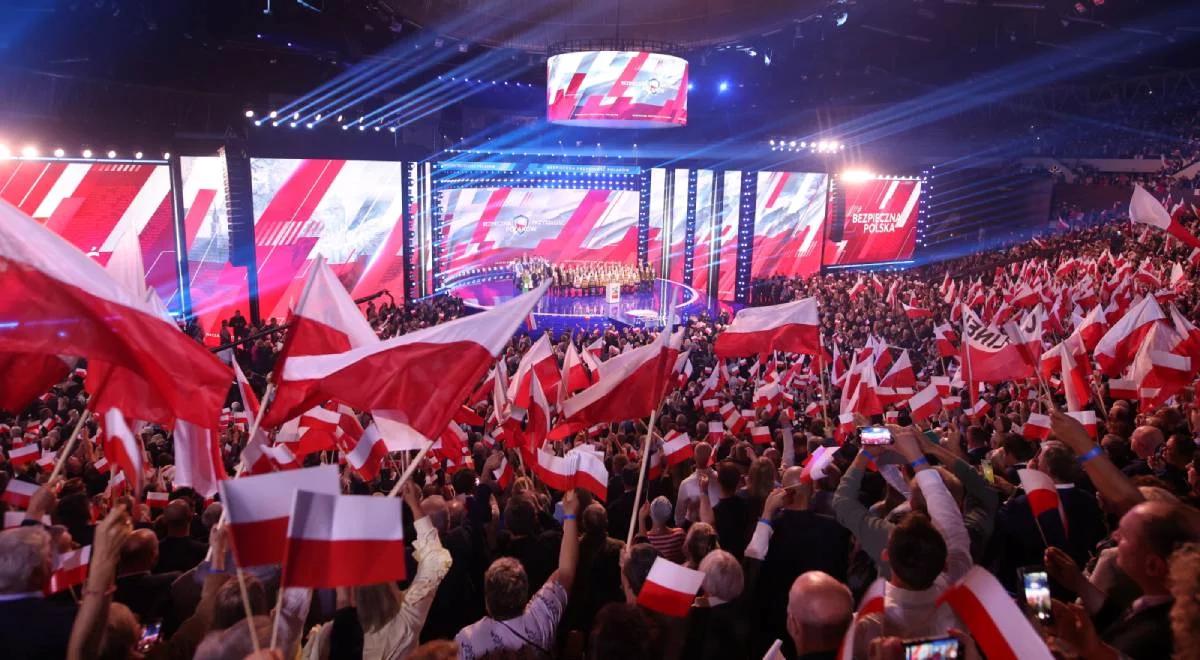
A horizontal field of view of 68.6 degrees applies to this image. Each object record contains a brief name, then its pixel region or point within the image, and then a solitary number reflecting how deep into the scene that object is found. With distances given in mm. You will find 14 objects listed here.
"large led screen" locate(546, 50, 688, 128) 26500
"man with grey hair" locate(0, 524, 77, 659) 3264
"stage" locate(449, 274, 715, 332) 28062
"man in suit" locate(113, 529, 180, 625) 4480
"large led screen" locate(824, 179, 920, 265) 40031
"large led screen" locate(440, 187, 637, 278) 31344
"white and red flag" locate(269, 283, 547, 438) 4656
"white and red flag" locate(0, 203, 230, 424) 4277
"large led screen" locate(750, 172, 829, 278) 37438
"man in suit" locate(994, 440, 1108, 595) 4988
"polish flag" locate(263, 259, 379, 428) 4582
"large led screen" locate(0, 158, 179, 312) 18188
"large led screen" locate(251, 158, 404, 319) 24594
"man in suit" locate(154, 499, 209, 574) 5270
